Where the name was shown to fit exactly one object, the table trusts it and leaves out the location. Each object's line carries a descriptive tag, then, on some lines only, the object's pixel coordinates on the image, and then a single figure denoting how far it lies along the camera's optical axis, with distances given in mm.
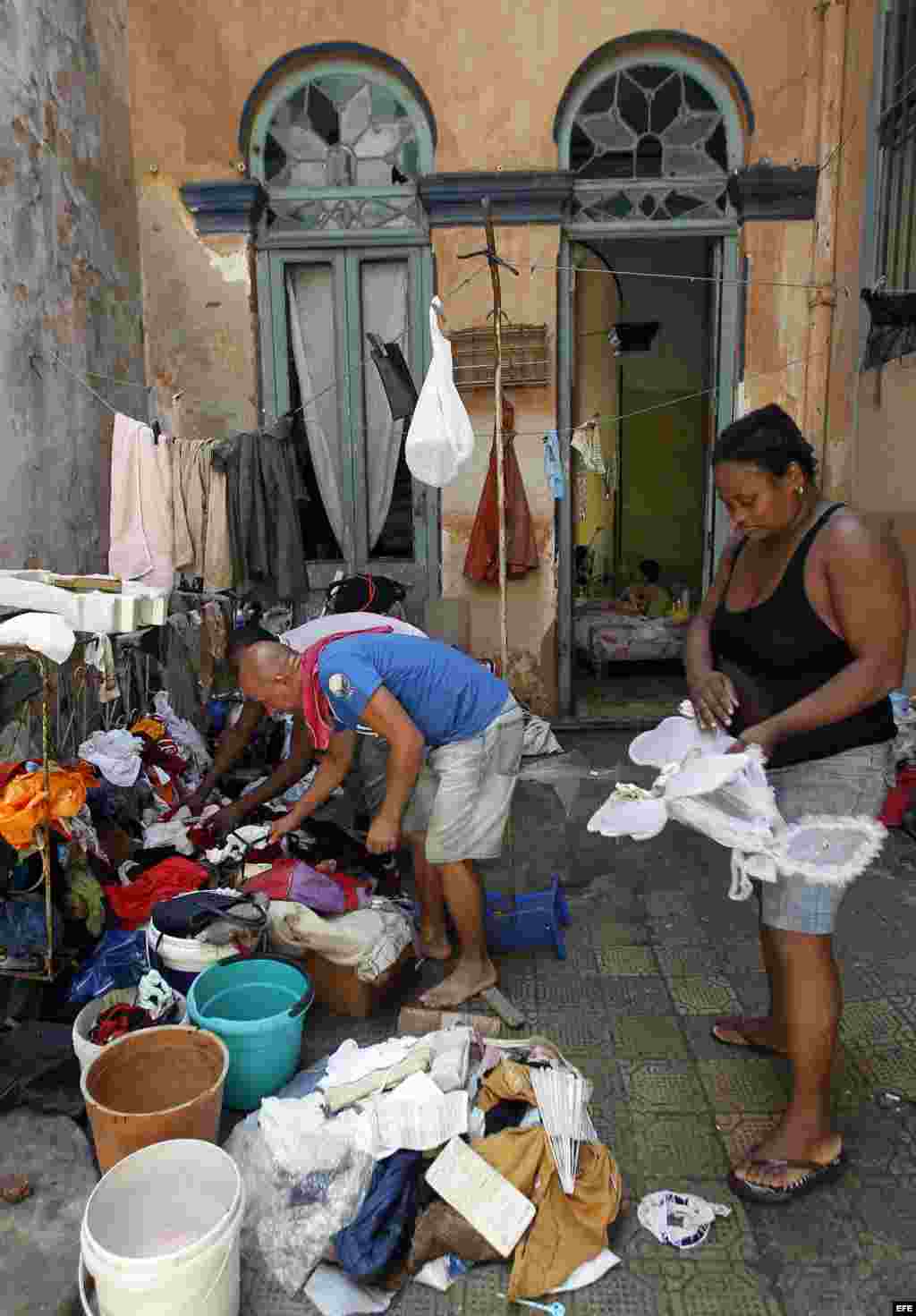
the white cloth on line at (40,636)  2988
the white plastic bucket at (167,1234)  2152
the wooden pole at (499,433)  5555
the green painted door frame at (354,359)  7168
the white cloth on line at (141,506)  5672
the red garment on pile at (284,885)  3857
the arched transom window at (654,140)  7090
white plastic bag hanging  5551
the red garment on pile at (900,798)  5293
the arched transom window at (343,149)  7105
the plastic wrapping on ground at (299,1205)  2531
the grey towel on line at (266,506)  6086
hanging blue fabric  7004
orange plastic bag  3113
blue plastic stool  4109
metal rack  3121
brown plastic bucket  2648
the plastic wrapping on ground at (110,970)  3504
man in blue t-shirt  3467
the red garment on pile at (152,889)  3951
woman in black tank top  2465
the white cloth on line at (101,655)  3857
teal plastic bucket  3072
